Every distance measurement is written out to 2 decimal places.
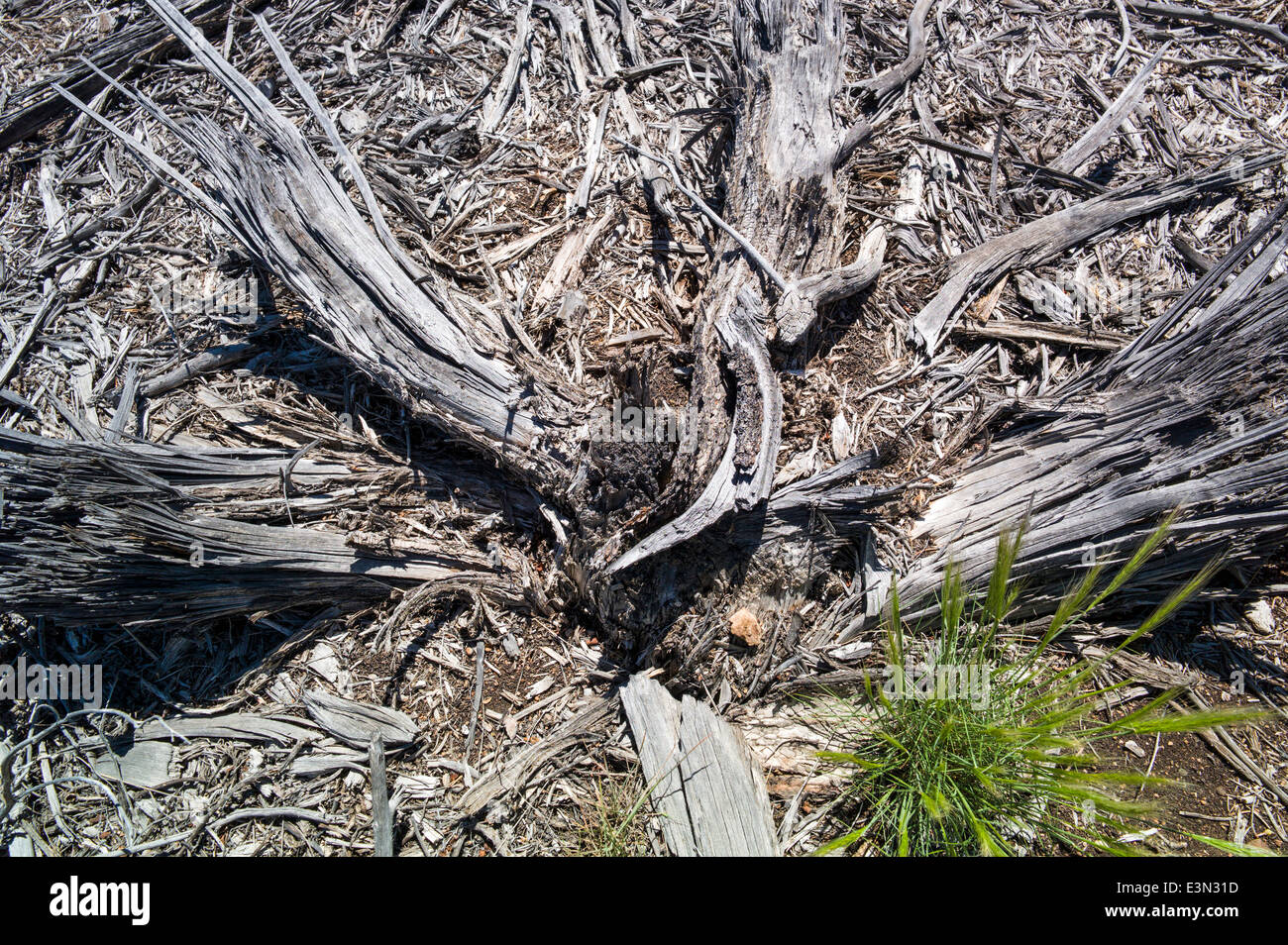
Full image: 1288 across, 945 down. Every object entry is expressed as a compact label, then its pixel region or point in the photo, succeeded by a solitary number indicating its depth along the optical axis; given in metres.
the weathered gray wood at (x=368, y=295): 2.17
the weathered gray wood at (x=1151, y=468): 2.04
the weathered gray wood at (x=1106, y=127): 2.89
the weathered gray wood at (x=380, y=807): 1.92
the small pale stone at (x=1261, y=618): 2.29
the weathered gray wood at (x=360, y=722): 2.09
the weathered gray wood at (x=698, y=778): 1.88
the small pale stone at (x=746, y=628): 2.09
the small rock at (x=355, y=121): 2.94
